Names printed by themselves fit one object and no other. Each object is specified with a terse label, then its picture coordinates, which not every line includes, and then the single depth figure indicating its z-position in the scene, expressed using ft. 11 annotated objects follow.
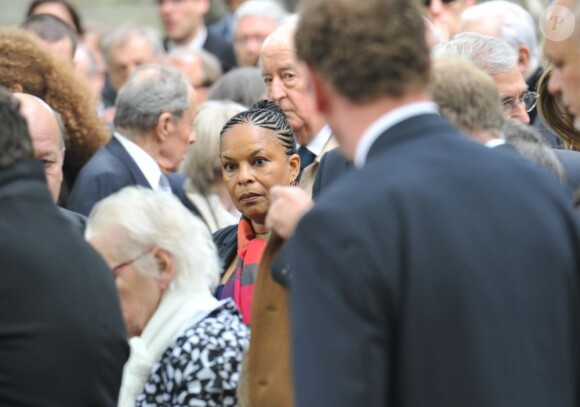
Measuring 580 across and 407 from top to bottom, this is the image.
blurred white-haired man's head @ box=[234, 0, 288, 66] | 63.87
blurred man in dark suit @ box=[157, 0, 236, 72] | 71.31
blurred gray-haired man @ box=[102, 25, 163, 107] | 65.31
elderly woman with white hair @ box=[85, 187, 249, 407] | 27.14
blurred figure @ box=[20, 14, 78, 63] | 55.88
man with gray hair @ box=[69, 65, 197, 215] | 43.09
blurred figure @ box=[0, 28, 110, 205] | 41.27
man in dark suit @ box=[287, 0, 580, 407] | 17.58
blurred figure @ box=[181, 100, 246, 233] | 44.57
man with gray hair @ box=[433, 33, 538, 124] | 34.24
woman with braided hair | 33.73
